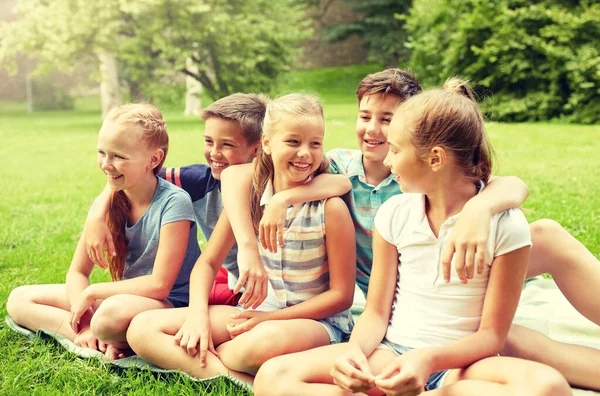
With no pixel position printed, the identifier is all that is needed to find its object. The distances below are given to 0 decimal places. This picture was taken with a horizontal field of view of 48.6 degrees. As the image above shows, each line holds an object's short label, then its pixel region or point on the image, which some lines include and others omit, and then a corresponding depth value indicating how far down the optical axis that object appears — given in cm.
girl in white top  199
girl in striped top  248
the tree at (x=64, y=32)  1630
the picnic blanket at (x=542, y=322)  270
